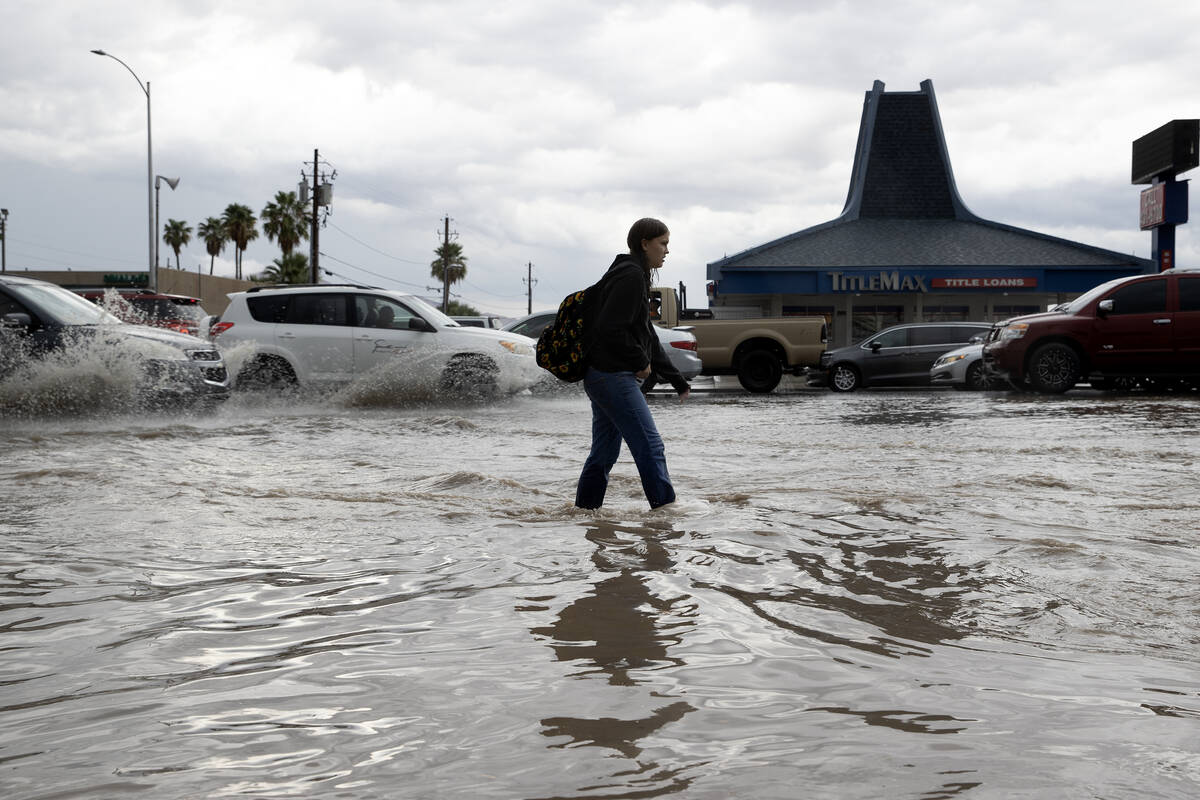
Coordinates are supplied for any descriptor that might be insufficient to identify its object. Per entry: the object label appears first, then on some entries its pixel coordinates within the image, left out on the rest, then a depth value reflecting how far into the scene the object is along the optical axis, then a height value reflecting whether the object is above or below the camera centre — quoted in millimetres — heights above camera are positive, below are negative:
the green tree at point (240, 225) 75500 +10465
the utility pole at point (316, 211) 40594 +6283
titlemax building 33094 +3871
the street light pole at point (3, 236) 66062 +8291
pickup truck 20469 +676
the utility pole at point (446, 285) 69812 +6130
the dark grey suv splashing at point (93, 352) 11273 +231
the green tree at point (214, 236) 78125 +10042
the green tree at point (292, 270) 70750 +7026
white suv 14208 +435
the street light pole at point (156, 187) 35062 +6017
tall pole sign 28422 +5684
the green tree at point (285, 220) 70062 +10066
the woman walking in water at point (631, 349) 5426 +159
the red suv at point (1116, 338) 15695 +713
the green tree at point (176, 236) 79938 +10183
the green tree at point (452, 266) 93188 +9743
